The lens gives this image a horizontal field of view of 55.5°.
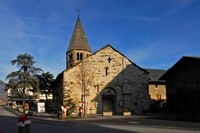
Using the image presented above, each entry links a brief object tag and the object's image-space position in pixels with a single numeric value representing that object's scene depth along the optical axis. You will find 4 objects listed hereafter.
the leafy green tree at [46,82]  50.91
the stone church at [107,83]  27.67
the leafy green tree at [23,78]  45.81
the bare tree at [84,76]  27.07
